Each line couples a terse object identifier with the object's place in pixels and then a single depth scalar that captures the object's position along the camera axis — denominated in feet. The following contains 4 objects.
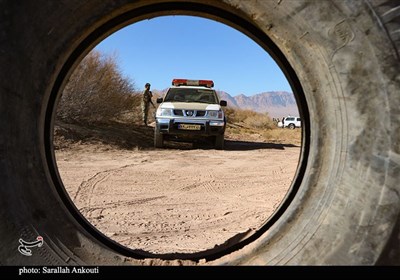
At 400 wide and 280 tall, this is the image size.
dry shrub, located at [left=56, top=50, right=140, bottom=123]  43.88
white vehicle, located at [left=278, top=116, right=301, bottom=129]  134.10
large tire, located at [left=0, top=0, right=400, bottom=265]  3.69
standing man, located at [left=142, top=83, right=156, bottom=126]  53.06
